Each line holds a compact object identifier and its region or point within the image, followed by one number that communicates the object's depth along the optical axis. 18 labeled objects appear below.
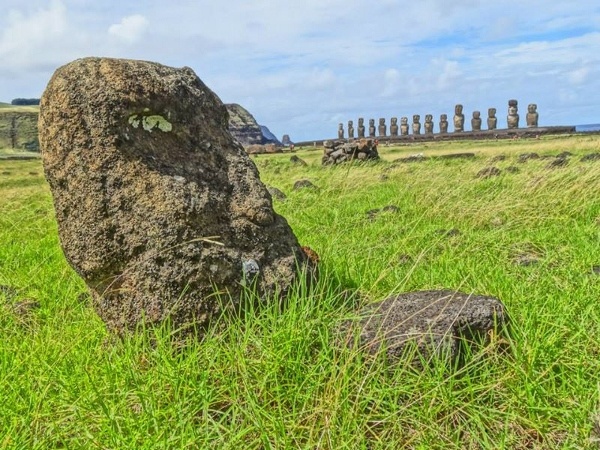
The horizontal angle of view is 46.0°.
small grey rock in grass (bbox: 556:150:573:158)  17.92
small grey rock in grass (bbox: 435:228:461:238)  7.05
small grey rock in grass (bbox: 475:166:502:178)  12.37
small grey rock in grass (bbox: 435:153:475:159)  22.53
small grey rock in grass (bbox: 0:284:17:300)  5.19
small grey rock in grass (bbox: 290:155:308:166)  24.74
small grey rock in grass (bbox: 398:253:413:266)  5.68
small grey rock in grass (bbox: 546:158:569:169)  11.97
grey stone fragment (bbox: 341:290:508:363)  3.27
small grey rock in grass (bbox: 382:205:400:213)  8.89
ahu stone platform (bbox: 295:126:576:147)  42.73
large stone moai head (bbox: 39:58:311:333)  3.80
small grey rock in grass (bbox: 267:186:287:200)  11.67
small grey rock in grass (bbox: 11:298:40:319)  4.68
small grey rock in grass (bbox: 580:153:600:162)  15.03
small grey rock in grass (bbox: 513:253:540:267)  5.60
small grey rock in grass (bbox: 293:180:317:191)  13.27
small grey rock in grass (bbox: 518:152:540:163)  16.80
